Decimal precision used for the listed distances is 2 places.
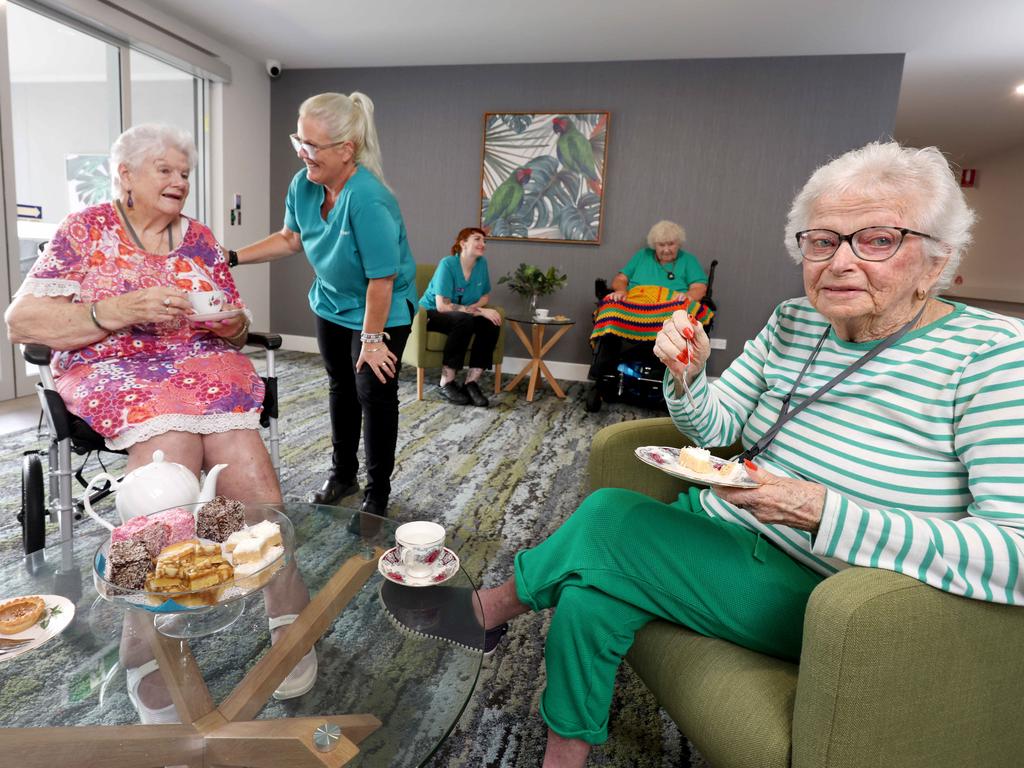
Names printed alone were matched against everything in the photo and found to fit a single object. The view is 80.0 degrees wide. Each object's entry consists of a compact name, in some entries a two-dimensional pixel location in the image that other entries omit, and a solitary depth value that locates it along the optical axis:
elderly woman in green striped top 0.83
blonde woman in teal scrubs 1.81
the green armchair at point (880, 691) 0.71
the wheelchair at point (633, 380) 4.04
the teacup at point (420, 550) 1.05
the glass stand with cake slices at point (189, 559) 0.81
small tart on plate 0.81
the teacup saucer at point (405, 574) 1.03
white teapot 1.01
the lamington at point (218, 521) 0.94
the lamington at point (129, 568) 0.82
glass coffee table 0.73
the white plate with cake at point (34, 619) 0.80
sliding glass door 3.43
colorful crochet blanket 3.82
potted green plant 4.52
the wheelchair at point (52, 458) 1.44
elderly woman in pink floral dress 1.46
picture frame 4.77
